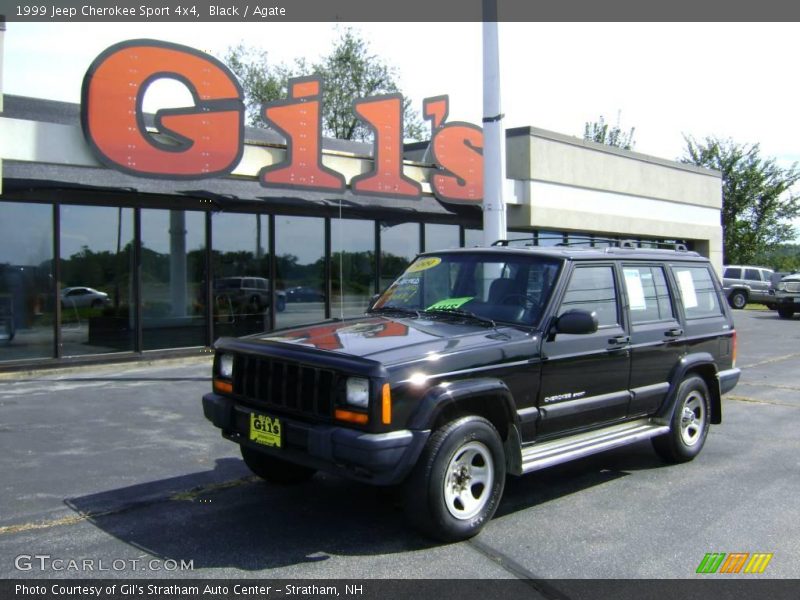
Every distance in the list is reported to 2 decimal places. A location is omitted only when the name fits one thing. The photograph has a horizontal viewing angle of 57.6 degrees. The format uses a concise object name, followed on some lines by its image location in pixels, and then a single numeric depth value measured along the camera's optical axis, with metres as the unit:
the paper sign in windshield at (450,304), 5.59
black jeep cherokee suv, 4.27
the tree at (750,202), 42.50
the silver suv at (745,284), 30.64
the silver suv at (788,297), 24.78
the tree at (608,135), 46.94
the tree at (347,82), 40.22
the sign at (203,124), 11.48
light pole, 9.36
